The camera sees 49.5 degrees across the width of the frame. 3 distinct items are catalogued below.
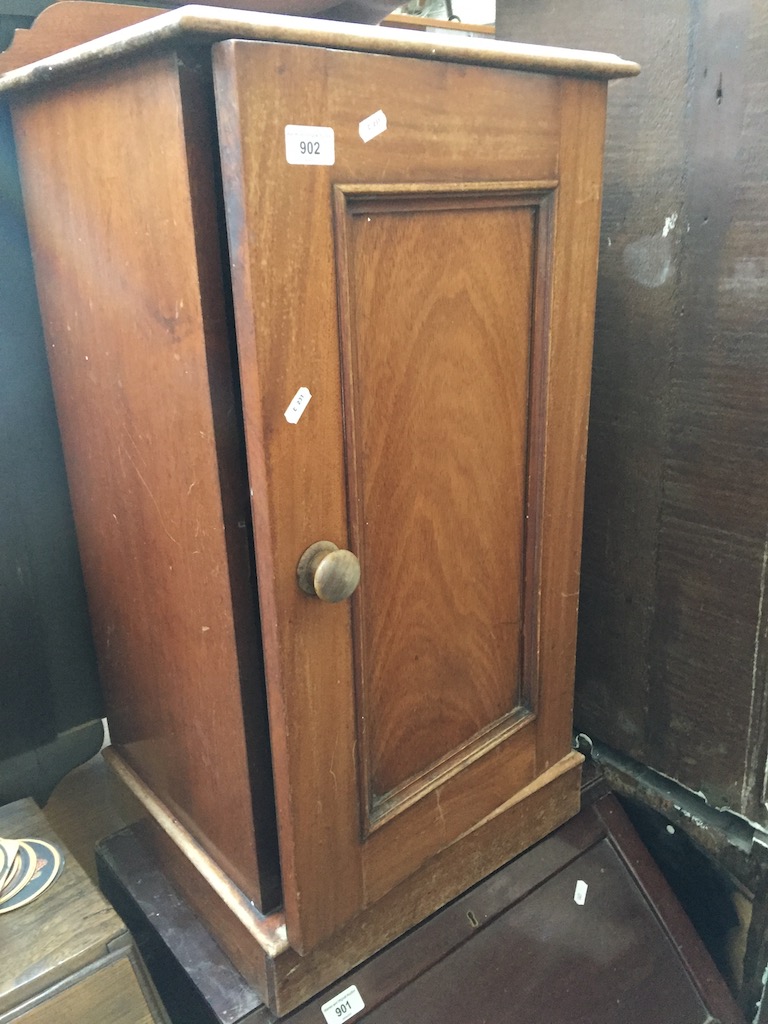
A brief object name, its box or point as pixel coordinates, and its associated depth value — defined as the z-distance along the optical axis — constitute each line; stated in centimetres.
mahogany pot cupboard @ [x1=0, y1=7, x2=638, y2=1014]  64
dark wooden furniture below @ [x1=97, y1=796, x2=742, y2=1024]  94
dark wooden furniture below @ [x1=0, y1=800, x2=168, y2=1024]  80
